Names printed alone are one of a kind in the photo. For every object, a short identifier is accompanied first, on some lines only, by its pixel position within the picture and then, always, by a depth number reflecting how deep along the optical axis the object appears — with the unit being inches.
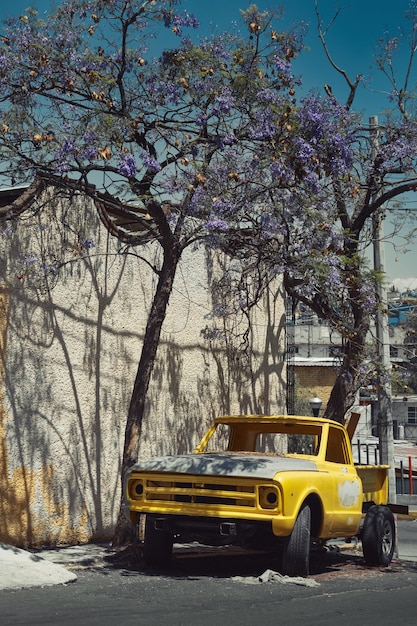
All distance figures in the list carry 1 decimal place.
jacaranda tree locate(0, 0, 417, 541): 480.4
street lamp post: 858.8
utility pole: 698.8
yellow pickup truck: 401.7
